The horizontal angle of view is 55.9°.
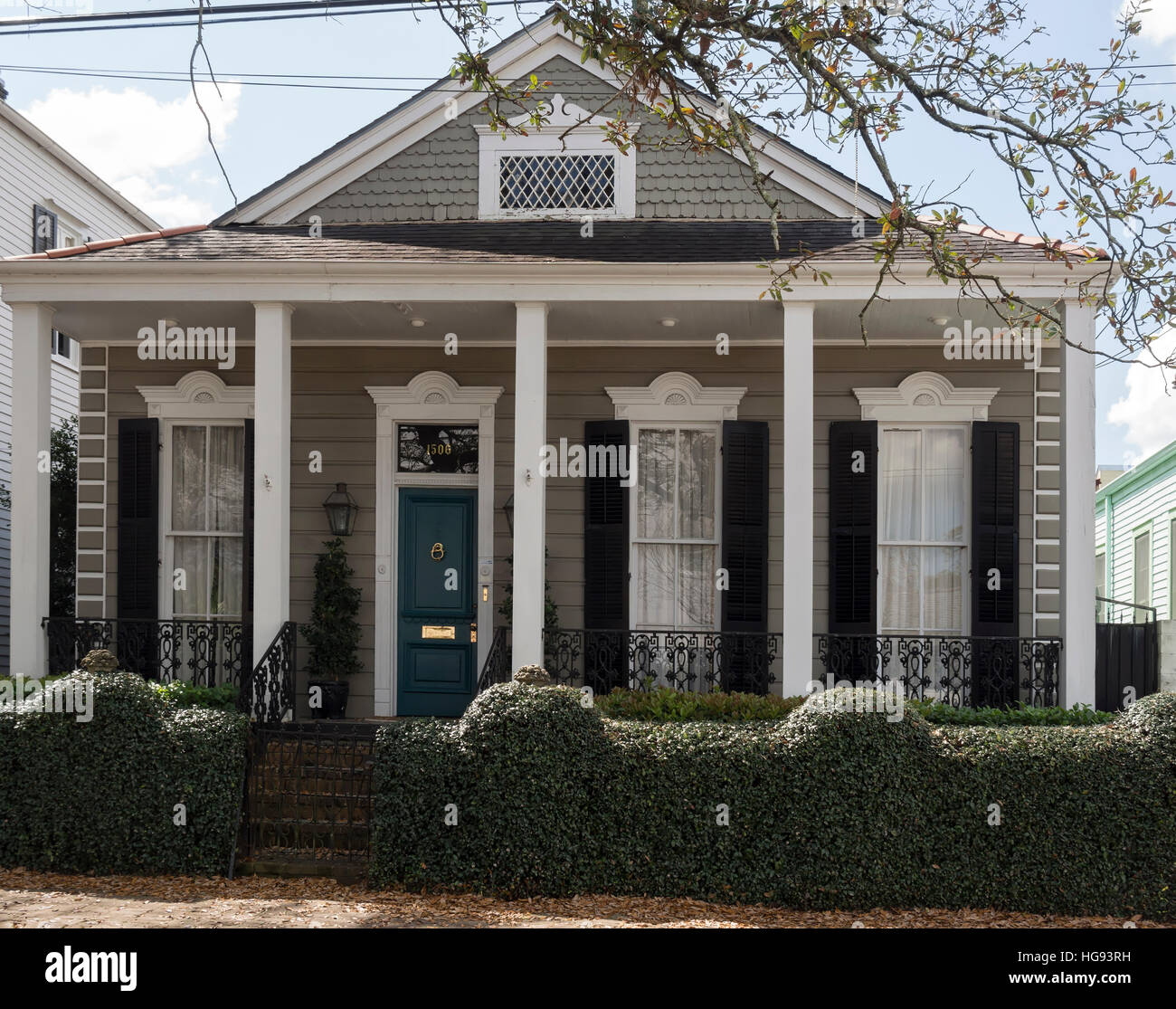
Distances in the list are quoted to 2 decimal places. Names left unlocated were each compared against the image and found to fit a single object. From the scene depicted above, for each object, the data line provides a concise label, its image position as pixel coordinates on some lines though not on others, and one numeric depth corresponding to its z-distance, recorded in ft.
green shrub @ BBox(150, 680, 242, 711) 30.04
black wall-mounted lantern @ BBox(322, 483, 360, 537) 35.17
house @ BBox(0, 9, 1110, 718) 31.65
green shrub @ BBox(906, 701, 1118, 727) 28.07
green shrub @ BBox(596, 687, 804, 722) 28.09
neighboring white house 48.49
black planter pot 33.73
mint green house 53.67
